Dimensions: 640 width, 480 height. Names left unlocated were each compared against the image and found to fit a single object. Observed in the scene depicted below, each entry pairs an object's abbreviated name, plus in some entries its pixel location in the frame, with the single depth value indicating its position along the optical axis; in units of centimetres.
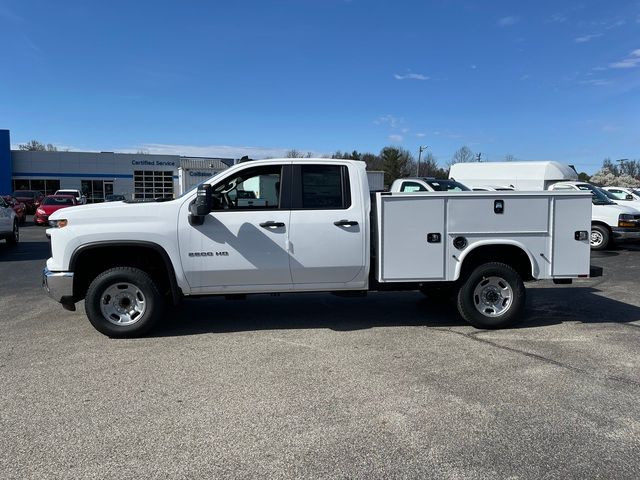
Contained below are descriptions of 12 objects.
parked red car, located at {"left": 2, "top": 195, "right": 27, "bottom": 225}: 2402
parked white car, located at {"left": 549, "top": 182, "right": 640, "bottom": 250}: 1474
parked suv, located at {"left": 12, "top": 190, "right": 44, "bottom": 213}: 3437
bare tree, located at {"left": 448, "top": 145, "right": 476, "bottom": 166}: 9156
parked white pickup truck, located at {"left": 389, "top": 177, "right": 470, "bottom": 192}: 1594
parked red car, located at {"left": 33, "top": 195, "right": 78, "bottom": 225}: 2502
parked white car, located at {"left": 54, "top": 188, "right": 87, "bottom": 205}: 3578
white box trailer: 2553
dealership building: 5259
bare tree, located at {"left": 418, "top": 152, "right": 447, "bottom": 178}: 8482
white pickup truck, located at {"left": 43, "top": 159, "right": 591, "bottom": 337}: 612
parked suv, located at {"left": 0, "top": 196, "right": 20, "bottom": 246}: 1533
